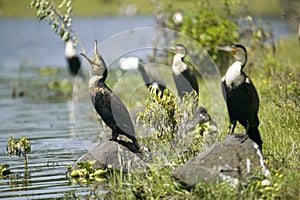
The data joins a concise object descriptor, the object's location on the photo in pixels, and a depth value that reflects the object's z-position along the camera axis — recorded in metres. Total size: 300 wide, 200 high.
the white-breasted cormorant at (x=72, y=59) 43.75
